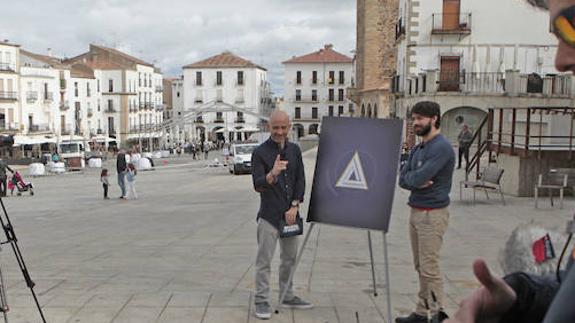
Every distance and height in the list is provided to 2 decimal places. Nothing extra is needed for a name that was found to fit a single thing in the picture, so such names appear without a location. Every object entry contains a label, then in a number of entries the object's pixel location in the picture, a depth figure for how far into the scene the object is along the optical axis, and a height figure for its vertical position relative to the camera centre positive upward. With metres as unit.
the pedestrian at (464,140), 18.42 -0.27
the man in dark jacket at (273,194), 4.93 -0.54
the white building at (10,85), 56.12 +4.69
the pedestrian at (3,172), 16.30 -1.11
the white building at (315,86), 87.00 +6.90
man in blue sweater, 4.50 -0.49
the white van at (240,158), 27.70 -1.26
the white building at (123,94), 77.44 +5.31
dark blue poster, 4.90 -0.33
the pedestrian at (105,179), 18.86 -1.51
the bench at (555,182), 10.76 -0.96
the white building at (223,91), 88.57 +6.31
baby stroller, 21.98 -2.02
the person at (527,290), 1.05 -0.35
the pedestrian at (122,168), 18.09 -1.11
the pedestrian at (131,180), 18.12 -1.49
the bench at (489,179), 11.71 -0.99
